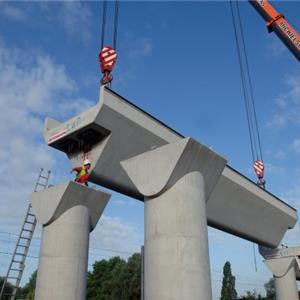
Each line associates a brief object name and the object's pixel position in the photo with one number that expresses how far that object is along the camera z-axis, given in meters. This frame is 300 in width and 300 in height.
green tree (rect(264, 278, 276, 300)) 102.01
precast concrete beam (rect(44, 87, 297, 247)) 17.17
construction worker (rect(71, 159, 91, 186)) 17.56
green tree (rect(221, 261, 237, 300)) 74.81
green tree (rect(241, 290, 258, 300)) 85.88
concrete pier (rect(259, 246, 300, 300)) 31.45
